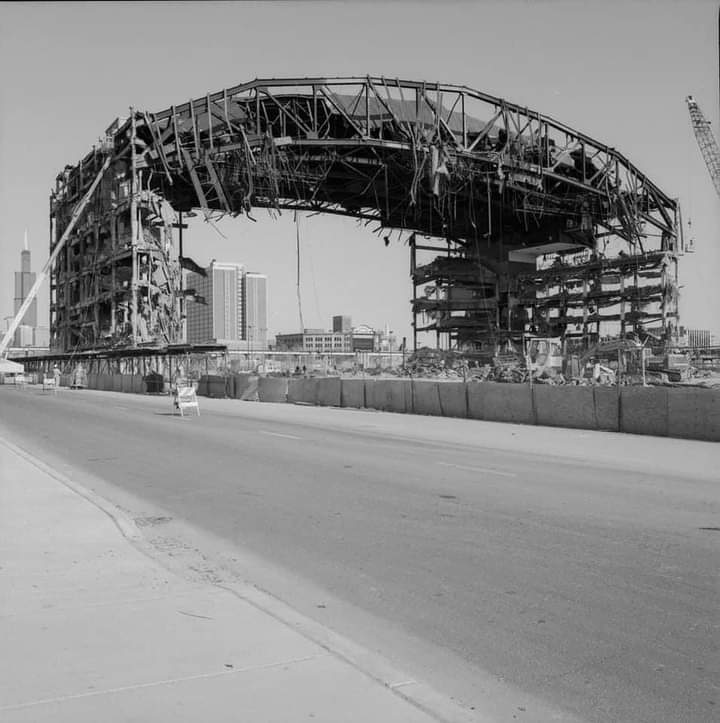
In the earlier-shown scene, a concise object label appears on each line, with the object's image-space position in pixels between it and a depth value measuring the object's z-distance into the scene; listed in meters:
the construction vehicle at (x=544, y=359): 39.31
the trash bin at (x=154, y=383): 57.31
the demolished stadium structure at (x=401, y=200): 56.00
